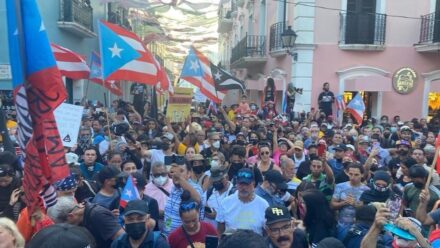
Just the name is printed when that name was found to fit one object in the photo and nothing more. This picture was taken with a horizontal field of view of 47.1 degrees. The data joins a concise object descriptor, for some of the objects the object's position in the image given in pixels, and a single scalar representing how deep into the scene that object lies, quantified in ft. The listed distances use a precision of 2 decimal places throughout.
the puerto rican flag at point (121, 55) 27.02
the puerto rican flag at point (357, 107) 40.88
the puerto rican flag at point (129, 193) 14.98
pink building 52.49
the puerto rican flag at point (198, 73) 37.81
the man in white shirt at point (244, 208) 14.80
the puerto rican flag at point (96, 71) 36.99
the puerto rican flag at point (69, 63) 31.41
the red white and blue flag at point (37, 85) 12.07
